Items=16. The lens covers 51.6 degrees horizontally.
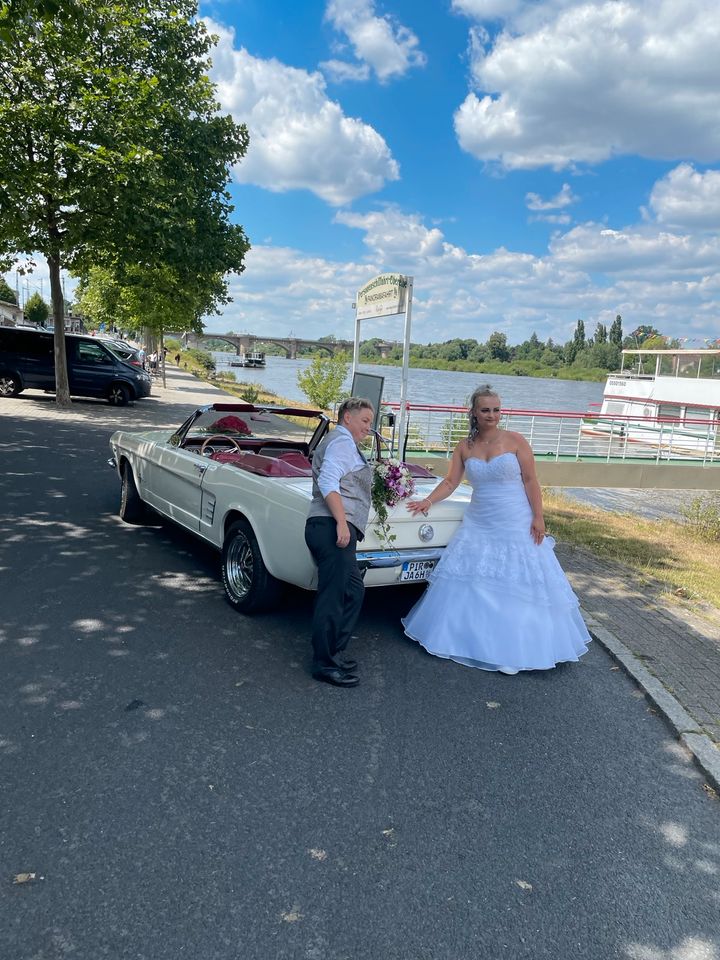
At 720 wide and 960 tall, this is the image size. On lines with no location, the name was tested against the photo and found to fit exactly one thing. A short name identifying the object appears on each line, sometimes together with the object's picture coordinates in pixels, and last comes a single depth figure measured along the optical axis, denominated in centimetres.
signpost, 1065
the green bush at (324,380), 2473
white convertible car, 486
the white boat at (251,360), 9600
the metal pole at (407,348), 1062
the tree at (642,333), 4968
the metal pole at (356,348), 1291
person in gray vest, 418
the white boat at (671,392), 2212
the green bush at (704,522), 1134
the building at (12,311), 8845
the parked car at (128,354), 2711
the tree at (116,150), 1617
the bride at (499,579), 477
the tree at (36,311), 10925
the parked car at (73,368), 2155
